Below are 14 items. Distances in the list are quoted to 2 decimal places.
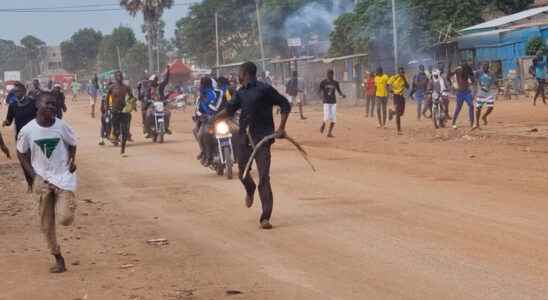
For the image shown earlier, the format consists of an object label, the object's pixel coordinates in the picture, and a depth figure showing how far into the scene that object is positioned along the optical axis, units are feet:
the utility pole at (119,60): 379.96
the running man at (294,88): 115.44
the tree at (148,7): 255.91
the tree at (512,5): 167.73
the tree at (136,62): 352.90
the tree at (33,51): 611.47
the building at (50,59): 592.60
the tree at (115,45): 408.79
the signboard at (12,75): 366.72
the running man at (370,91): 109.40
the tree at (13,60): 620.90
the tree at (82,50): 489.67
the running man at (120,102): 75.25
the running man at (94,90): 132.64
